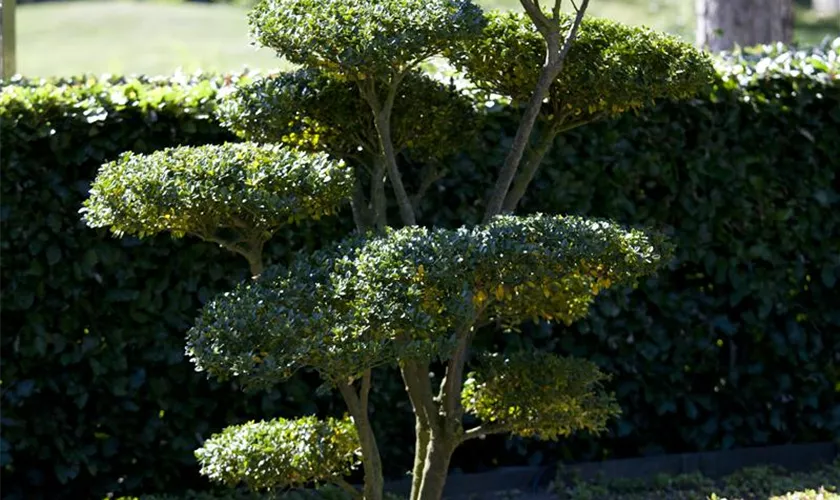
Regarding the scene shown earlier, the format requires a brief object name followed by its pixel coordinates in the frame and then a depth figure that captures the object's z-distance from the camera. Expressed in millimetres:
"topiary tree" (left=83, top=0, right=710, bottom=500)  7270
